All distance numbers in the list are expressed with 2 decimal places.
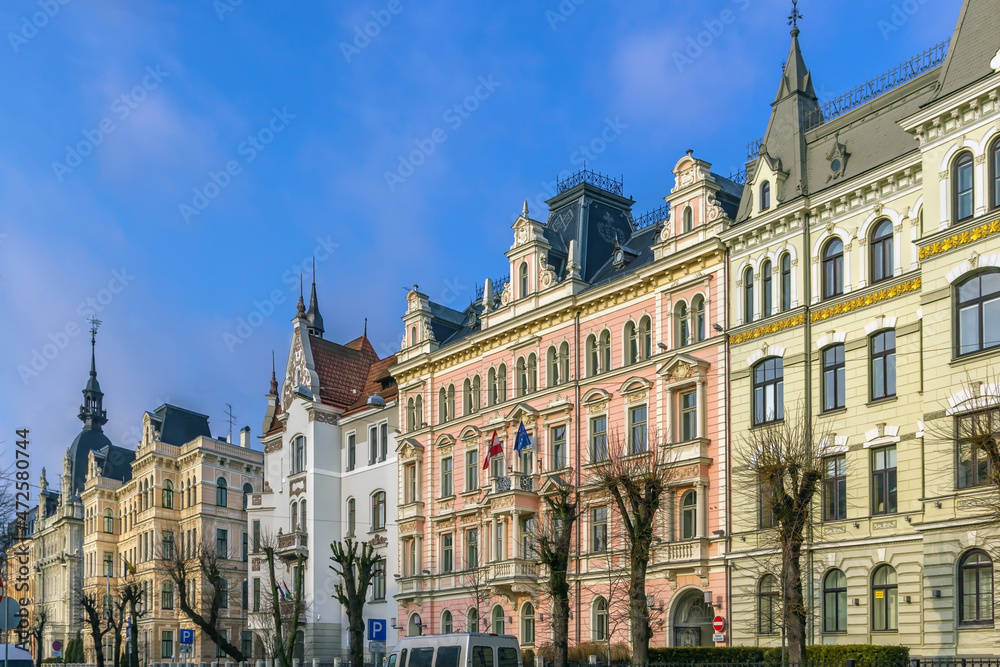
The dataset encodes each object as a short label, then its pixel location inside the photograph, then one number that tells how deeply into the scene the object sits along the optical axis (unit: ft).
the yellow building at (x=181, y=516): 280.92
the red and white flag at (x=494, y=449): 163.92
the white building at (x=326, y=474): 207.62
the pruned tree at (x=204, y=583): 182.60
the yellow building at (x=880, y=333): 106.73
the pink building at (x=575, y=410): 144.25
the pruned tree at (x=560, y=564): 126.11
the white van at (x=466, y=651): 109.09
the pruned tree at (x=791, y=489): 105.81
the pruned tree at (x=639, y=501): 120.98
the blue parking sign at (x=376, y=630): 138.87
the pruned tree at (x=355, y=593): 157.17
